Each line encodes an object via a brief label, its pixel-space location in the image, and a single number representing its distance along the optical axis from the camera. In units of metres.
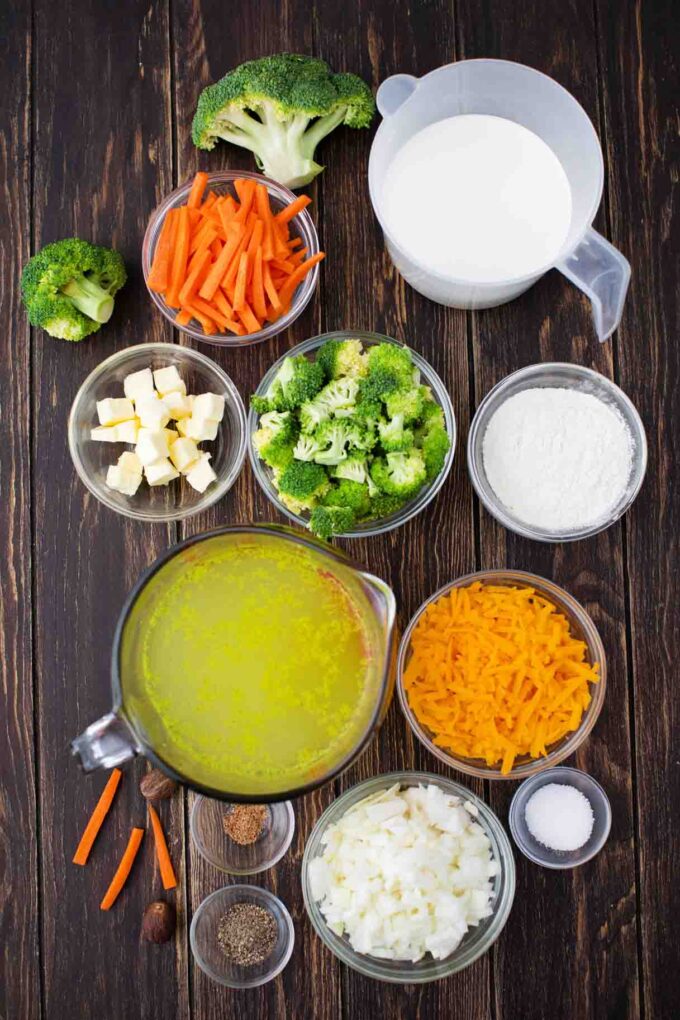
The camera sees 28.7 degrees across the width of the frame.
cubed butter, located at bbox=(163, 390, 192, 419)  0.82
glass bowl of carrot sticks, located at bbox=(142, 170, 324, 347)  0.80
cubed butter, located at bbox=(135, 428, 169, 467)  0.80
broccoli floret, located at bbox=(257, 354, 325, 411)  0.77
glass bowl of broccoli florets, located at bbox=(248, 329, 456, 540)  0.76
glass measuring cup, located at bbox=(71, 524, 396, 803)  0.70
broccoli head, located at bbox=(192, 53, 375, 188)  0.80
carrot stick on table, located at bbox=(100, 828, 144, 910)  0.83
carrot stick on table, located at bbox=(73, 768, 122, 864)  0.83
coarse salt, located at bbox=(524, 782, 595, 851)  0.82
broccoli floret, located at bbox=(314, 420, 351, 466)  0.76
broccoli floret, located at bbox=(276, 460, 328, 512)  0.77
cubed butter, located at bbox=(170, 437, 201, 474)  0.81
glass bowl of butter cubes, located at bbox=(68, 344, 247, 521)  0.81
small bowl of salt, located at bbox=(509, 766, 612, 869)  0.82
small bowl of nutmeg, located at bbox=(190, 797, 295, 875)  0.82
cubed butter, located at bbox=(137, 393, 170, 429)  0.81
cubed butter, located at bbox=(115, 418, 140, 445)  0.82
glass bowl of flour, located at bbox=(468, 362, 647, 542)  0.81
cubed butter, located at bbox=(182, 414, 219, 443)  0.81
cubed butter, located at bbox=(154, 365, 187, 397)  0.82
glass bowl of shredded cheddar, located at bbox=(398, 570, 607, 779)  0.79
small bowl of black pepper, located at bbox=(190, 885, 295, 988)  0.82
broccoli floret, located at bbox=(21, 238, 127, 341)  0.81
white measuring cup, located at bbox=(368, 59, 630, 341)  0.78
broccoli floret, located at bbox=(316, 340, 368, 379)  0.78
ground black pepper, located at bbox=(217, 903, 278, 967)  0.82
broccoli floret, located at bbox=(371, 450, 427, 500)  0.76
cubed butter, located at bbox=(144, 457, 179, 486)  0.81
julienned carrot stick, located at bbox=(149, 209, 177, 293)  0.80
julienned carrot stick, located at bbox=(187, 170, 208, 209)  0.81
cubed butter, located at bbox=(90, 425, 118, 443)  0.82
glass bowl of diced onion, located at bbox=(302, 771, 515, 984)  0.80
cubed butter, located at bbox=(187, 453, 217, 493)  0.81
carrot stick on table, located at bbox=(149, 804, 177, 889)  0.83
